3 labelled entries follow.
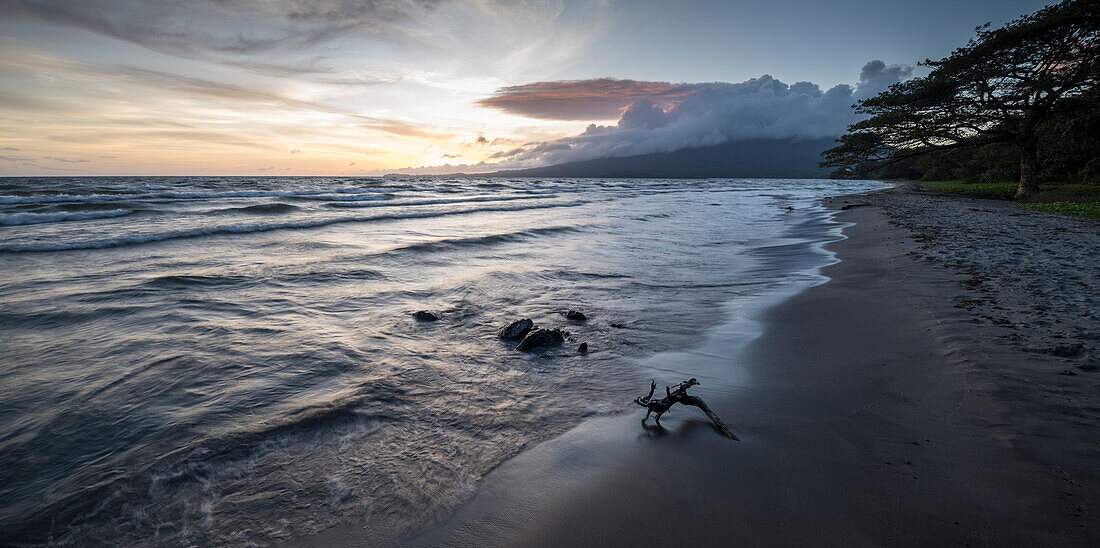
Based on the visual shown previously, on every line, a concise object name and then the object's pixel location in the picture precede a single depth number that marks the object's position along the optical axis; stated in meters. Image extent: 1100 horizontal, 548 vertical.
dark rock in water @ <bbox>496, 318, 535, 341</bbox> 5.91
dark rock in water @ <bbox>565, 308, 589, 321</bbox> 6.67
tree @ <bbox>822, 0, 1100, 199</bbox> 18.62
